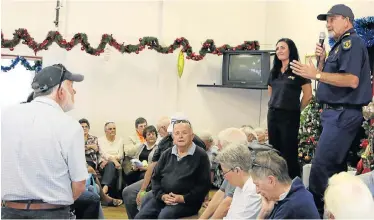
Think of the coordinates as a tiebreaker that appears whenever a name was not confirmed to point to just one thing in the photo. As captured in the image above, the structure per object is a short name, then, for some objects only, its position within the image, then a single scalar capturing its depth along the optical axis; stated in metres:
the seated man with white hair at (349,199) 1.61
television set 7.03
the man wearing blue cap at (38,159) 2.18
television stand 7.07
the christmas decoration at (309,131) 4.72
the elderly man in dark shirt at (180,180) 3.54
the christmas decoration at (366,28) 4.27
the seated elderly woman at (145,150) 5.81
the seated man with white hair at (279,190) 2.13
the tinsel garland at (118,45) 6.96
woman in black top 3.54
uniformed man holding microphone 2.81
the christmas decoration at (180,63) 7.43
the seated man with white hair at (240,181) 2.69
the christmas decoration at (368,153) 3.01
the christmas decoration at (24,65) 7.23
